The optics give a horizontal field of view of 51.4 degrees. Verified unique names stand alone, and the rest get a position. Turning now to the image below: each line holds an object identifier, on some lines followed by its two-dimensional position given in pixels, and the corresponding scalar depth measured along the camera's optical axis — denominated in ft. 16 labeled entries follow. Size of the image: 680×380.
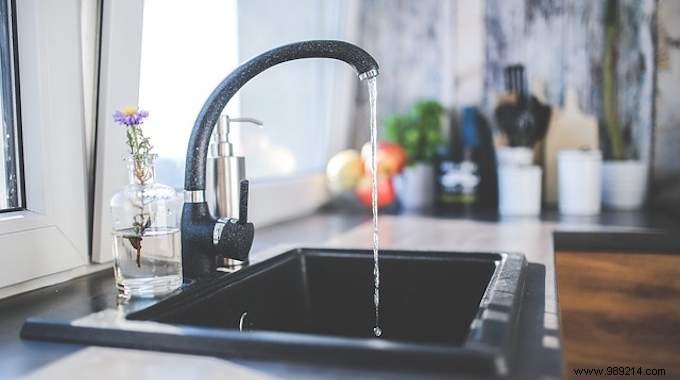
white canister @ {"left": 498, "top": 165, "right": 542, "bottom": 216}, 6.51
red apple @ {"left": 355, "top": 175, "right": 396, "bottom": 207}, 7.00
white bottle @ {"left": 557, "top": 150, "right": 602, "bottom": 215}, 6.43
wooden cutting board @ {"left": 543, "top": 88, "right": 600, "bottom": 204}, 7.01
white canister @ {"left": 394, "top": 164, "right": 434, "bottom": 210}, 7.11
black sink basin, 2.14
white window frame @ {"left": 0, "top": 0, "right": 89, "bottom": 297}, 3.19
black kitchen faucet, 3.27
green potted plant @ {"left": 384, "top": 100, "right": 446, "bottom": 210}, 7.06
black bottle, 6.98
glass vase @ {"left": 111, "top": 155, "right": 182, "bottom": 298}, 2.90
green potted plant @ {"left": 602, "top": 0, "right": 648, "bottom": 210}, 6.69
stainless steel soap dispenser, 3.72
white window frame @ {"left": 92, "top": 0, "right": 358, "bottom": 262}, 3.56
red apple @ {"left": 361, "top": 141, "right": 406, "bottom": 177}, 7.02
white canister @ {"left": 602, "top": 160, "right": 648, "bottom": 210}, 6.66
